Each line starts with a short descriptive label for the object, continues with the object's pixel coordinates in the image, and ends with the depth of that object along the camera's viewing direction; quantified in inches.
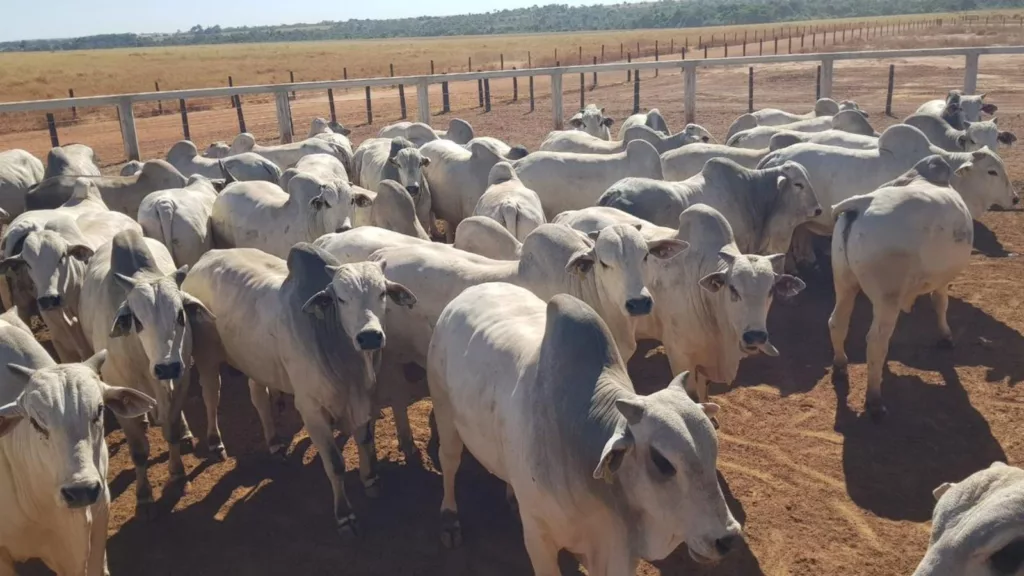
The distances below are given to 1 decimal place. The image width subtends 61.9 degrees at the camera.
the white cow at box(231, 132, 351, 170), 538.0
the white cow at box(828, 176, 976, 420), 283.3
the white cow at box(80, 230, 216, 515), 237.8
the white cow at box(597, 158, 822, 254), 363.9
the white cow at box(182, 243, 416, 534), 235.3
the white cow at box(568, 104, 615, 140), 638.5
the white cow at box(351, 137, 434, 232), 447.2
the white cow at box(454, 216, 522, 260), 307.7
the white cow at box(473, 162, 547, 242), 356.8
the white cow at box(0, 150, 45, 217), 468.4
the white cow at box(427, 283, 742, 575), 139.6
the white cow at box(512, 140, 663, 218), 423.5
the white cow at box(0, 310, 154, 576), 174.1
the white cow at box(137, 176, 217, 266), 365.4
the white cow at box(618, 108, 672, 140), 605.5
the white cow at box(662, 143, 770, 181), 443.5
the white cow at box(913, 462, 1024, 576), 106.2
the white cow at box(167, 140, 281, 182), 483.8
